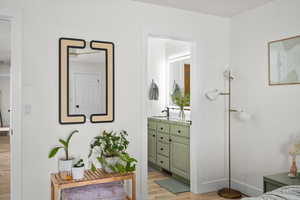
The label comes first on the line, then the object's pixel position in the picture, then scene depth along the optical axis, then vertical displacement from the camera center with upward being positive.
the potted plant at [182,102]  4.39 -0.02
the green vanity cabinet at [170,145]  3.71 -0.74
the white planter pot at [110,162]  2.59 -0.65
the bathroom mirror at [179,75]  4.66 +0.51
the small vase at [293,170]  2.48 -0.71
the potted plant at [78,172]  2.40 -0.70
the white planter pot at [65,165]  2.47 -0.65
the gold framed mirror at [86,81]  2.67 +0.22
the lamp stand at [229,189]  3.32 -1.26
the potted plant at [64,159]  2.47 -0.61
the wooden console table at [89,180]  2.31 -0.78
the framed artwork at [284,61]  2.80 +0.47
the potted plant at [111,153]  2.59 -0.57
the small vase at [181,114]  4.37 -0.24
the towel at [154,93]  5.08 +0.16
